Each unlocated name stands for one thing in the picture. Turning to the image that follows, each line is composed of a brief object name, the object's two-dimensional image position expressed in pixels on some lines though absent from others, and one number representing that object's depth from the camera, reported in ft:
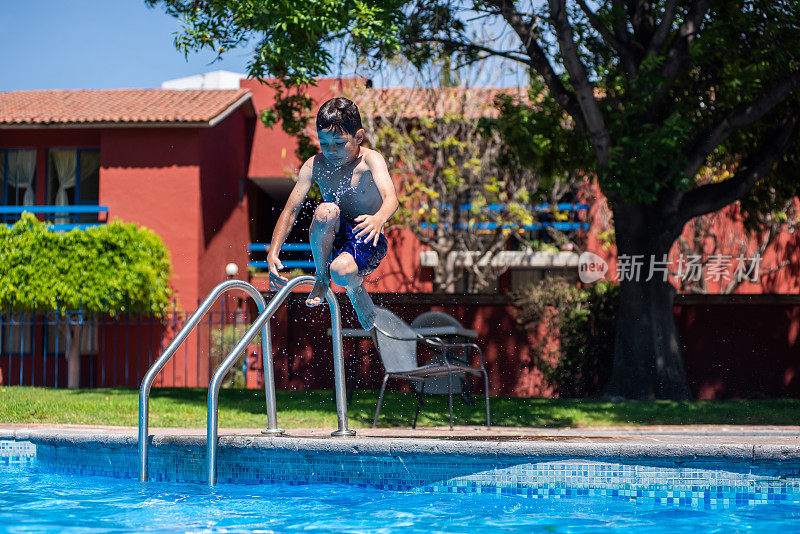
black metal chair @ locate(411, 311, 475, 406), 31.76
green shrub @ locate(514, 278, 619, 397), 43.39
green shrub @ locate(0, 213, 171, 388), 57.21
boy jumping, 14.82
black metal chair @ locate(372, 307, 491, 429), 24.56
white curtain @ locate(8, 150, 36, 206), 70.54
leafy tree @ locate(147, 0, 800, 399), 34.73
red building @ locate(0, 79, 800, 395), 65.36
